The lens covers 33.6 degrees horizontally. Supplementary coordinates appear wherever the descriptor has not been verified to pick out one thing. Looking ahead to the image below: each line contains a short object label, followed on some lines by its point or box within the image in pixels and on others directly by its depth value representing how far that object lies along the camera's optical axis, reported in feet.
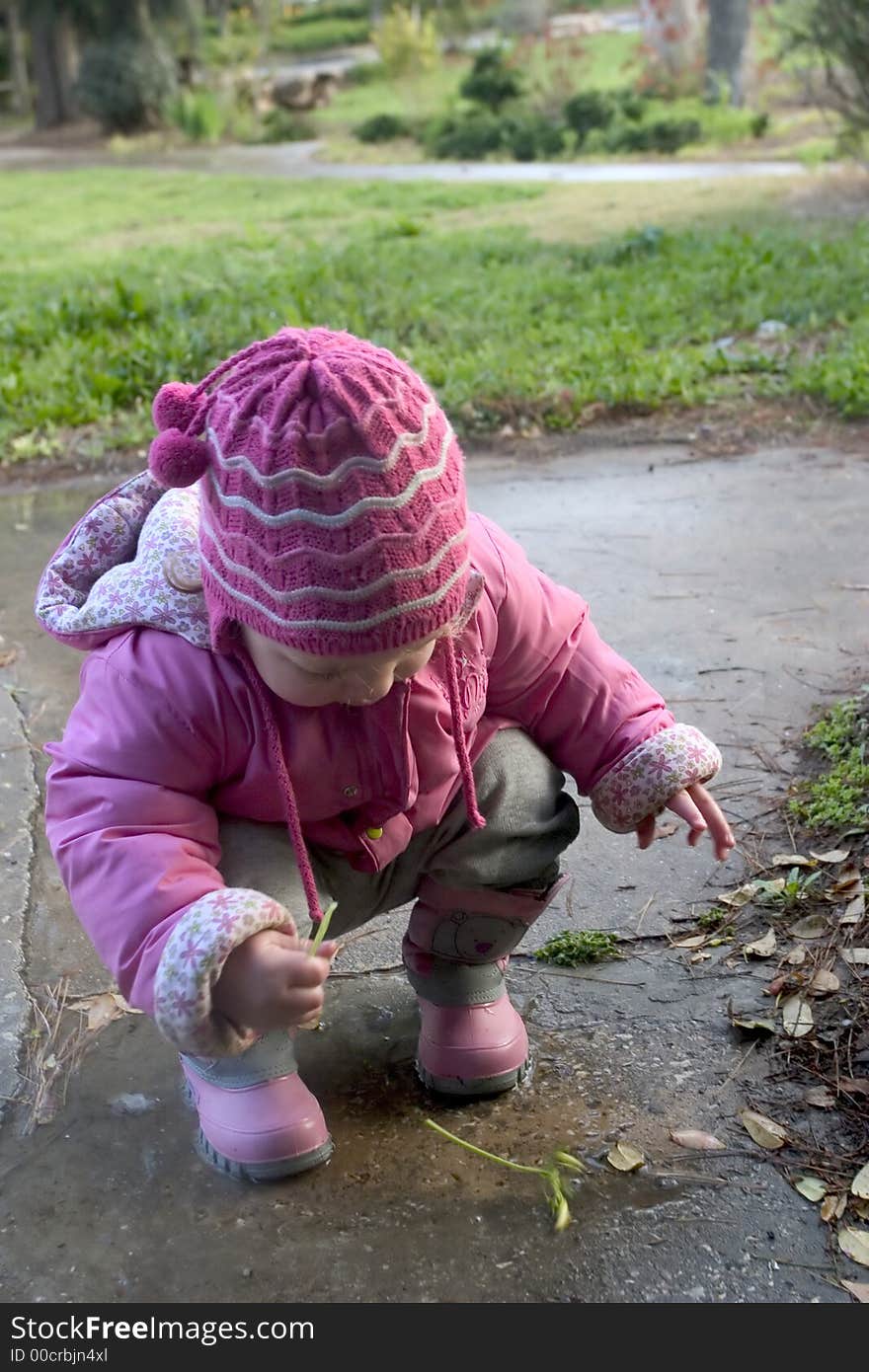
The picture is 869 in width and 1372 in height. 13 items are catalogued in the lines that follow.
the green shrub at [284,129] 56.08
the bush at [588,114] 46.12
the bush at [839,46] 23.61
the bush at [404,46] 60.59
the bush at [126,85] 60.95
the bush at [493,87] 53.88
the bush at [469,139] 45.32
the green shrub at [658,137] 41.60
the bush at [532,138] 43.19
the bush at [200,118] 57.72
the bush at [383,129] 52.42
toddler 4.71
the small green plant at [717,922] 6.98
